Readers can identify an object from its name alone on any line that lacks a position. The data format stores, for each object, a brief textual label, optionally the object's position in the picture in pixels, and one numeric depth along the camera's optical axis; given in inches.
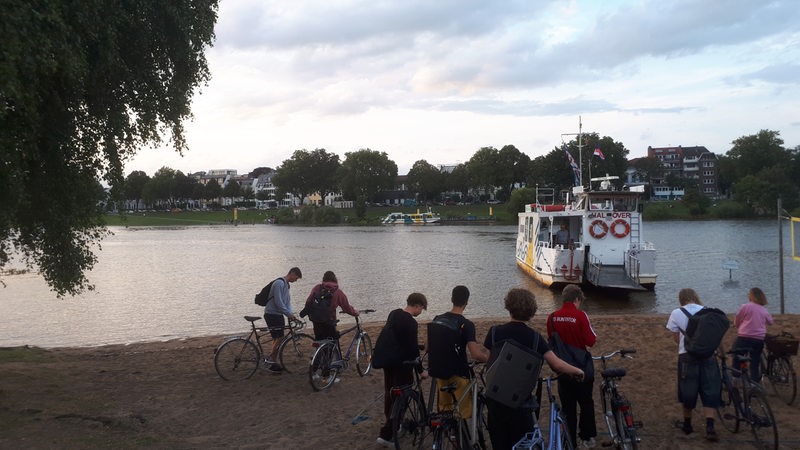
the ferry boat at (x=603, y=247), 1107.9
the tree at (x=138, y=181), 7014.3
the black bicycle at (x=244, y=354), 434.9
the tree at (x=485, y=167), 5629.9
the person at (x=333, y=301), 410.9
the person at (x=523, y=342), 222.2
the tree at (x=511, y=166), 5585.6
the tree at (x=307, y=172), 6609.3
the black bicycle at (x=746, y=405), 279.6
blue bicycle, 220.1
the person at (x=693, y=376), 287.6
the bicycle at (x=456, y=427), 235.6
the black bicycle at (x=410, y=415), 271.7
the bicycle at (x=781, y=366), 343.0
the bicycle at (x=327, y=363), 400.5
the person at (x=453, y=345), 249.8
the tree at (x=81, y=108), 328.8
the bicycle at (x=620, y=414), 261.4
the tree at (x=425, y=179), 6136.8
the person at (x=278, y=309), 436.8
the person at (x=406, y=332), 278.7
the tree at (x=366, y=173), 6112.2
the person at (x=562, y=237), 1224.8
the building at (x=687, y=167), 6378.0
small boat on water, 4746.6
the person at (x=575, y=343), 264.8
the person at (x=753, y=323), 342.3
